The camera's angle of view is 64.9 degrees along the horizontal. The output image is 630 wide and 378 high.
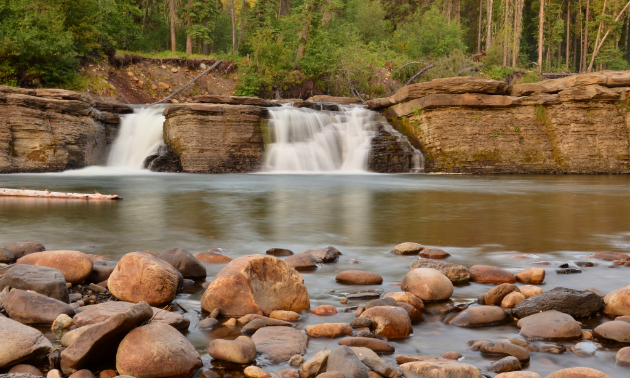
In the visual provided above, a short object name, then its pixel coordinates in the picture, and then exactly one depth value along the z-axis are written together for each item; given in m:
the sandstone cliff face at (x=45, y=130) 17.92
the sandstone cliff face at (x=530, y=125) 20.44
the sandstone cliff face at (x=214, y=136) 19.42
